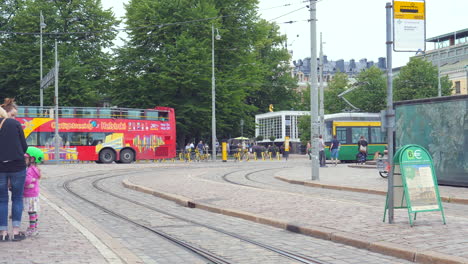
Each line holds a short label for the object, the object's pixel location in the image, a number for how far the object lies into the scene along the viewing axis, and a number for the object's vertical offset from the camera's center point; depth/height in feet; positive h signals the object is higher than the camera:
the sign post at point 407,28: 27.73 +5.30
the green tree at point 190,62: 142.61 +19.96
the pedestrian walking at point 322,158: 91.01 -2.76
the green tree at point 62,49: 144.87 +23.78
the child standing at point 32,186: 24.67 -1.86
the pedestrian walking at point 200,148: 141.47 -1.59
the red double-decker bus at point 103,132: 113.19 +2.02
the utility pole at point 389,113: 27.37 +1.29
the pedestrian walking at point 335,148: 101.14 -1.30
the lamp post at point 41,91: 127.98 +11.24
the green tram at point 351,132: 122.01 +1.74
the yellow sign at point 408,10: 27.76 +6.18
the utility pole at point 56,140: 109.91 +0.46
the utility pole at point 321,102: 113.33 +7.63
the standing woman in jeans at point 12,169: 22.61 -1.03
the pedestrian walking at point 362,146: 98.27 -0.96
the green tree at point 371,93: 219.41 +17.67
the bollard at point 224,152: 132.46 -2.43
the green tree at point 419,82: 201.36 +19.85
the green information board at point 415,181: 26.86 -1.90
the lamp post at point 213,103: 138.01 +9.01
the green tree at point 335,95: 236.22 +18.74
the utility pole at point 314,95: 60.80 +4.75
